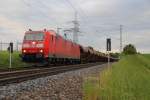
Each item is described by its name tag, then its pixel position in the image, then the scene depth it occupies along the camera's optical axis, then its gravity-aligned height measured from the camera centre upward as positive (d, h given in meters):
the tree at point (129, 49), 128.11 +2.23
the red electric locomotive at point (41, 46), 32.19 +0.84
